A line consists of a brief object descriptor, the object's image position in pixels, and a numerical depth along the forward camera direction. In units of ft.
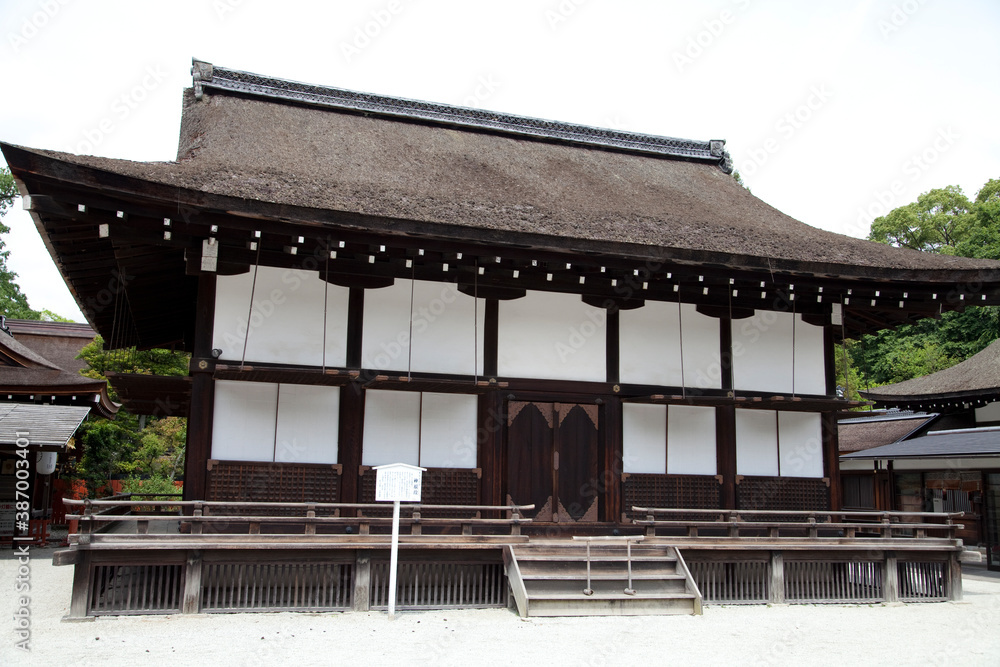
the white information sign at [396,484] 27.27
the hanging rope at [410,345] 32.75
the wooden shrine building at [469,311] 29.76
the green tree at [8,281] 112.37
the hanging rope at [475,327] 33.81
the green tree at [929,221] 124.47
